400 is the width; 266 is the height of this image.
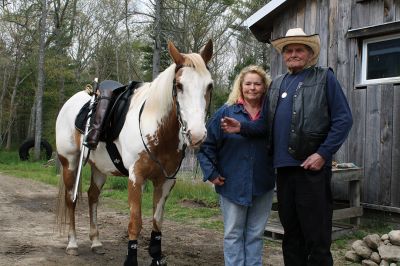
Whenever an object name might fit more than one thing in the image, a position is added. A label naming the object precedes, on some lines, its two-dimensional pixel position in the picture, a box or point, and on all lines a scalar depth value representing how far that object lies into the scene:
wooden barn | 5.55
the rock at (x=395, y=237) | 4.08
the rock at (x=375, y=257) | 4.08
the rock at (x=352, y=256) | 4.32
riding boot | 4.01
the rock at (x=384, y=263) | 3.92
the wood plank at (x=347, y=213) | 5.40
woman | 2.99
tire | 17.14
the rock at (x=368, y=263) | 4.07
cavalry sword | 4.28
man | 2.71
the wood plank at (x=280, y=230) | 5.24
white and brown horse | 2.98
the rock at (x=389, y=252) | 3.92
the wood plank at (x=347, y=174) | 5.35
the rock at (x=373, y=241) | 4.24
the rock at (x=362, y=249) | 4.24
